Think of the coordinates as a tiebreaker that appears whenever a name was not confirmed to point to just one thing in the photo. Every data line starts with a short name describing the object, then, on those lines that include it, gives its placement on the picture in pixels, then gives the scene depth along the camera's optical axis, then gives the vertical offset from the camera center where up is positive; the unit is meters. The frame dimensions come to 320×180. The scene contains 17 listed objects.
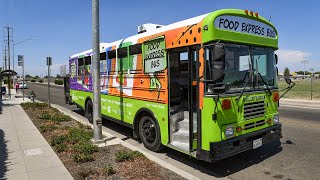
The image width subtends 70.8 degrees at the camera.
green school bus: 4.20 -0.06
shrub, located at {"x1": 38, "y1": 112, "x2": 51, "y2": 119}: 9.84 -1.46
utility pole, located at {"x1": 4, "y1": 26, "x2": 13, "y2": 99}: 36.55 +8.03
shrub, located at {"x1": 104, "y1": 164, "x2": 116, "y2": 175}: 4.30 -1.69
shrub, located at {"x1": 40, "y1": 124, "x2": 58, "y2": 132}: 7.61 -1.53
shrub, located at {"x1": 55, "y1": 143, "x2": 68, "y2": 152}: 5.59 -1.62
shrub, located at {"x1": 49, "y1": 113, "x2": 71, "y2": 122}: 9.32 -1.48
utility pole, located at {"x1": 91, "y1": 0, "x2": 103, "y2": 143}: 6.16 -0.01
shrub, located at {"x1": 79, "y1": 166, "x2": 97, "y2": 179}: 4.25 -1.72
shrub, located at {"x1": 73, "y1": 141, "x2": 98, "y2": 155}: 5.37 -1.60
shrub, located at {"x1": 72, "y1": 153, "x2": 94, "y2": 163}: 4.91 -1.65
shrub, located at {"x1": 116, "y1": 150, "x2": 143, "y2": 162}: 4.93 -1.62
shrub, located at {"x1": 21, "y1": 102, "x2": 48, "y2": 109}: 13.39 -1.36
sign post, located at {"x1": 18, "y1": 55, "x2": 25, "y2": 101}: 16.57 +1.73
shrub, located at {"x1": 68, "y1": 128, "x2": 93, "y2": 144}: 6.28 -1.55
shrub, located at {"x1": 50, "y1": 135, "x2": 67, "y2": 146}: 6.08 -1.57
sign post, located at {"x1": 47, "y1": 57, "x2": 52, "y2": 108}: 12.72 +1.26
